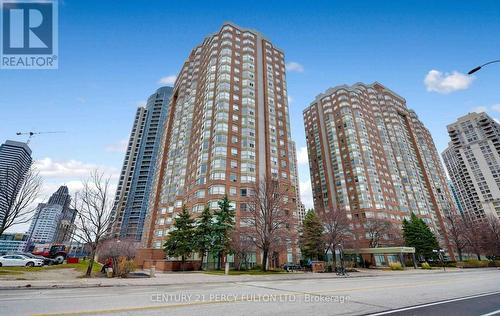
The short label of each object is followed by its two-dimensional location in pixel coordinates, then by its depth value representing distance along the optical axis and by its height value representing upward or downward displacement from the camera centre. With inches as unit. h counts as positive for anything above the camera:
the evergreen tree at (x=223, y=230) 1416.1 +189.8
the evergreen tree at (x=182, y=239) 1487.5 +147.8
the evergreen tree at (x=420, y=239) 2407.7 +231.0
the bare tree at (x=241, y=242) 1326.3 +113.7
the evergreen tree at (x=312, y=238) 1879.9 +186.4
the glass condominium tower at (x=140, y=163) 5036.9 +2115.6
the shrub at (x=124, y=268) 803.4 -7.9
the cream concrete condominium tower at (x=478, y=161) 5364.2 +2224.1
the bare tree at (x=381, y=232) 2450.8 +301.1
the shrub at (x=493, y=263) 2033.8 +7.4
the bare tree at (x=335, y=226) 1619.1 +250.0
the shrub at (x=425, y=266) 1895.9 -12.5
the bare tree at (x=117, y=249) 1467.8 +95.4
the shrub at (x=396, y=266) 1759.4 -11.0
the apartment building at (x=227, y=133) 2076.8 +1213.1
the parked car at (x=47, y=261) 1447.6 +25.4
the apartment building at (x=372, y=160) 3115.2 +1426.8
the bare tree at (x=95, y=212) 859.1 +175.5
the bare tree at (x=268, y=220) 1225.0 +216.6
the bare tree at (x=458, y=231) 2342.5 +296.4
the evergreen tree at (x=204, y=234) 1454.2 +173.1
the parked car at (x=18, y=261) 1175.0 +21.3
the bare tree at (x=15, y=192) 813.2 +230.1
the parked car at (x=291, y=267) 1478.8 -13.5
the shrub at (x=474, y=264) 1988.6 +0.5
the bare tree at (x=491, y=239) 2202.3 +210.8
